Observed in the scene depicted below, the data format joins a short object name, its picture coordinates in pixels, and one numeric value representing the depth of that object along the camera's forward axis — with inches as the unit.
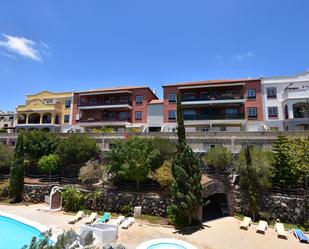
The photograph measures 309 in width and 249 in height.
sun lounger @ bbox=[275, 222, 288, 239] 631.9
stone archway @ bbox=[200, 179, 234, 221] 812.6
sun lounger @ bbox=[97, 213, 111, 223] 738.6
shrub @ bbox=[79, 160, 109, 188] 936.9
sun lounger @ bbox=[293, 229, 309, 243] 605.9
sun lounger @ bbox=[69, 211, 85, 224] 734.5
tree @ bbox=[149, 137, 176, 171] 920.2
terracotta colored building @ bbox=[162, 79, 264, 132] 1476.4
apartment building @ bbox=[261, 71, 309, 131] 1321.4
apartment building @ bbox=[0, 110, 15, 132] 2315.2
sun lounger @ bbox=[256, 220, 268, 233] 662.5
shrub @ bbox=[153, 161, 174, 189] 798.5
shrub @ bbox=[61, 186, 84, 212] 869.9
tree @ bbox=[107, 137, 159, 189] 835.3
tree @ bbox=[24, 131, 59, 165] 1100.5
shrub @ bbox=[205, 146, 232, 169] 938.7
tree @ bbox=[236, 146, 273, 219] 783.3
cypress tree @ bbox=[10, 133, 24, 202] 972.6
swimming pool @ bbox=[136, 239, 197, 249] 545.7
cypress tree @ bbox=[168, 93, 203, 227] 696.4
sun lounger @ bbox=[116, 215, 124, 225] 730.4
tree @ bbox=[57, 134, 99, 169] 1060.5
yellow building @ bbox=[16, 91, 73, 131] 1889.8
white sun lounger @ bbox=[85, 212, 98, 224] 731.1
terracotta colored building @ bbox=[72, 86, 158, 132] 1706.4
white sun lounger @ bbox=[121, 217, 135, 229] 694.7
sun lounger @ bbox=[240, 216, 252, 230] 688.2
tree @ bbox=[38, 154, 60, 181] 1039.6
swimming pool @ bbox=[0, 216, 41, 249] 595.8
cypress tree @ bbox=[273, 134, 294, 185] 812.0
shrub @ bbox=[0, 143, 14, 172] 1133.1
